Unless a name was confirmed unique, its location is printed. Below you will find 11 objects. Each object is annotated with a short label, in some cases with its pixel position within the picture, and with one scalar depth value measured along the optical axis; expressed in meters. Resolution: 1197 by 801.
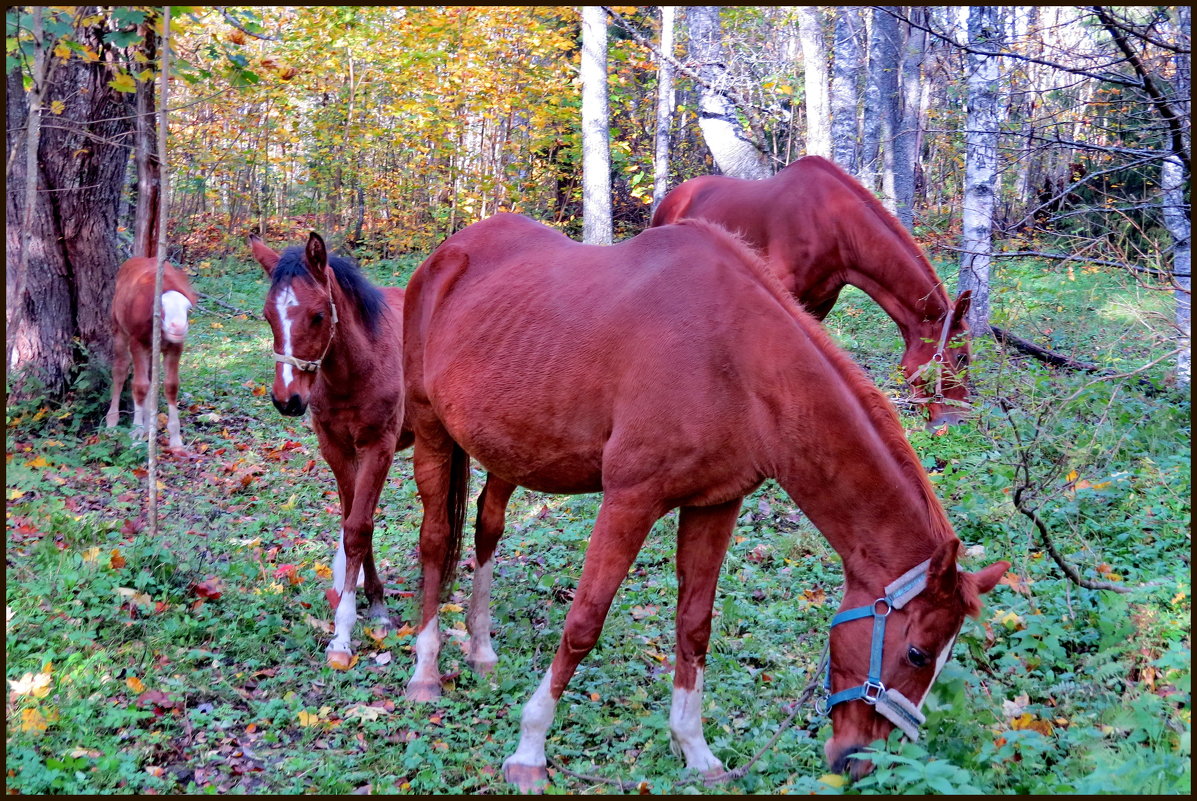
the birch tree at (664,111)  12.88
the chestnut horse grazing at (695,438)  3.23
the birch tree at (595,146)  11.73
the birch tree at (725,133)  11.37
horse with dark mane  4.92
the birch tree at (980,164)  7.22
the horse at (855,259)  6.15
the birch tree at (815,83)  12.60
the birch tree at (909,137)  14.49
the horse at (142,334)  8.50
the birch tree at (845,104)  12.51
